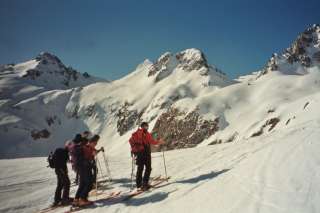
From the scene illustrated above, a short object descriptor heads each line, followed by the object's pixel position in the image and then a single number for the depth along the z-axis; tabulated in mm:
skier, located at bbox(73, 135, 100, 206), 9812
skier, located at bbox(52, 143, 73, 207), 10617
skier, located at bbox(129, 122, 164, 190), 10961
